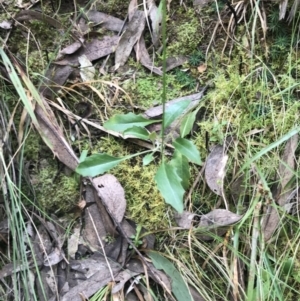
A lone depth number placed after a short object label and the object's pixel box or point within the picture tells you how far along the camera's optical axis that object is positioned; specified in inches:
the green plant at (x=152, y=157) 13.0
